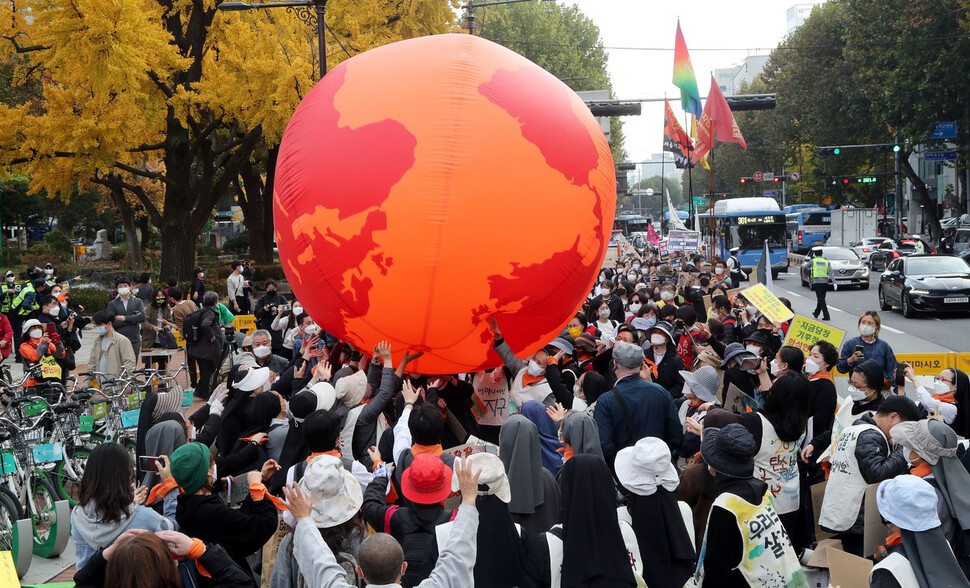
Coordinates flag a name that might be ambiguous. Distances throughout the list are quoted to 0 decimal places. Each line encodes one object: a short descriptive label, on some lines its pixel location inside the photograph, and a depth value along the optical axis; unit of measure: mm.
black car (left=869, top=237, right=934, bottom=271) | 40500
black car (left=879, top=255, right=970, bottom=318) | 21953
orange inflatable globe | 5473
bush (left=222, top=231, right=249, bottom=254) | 48188
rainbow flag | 25031
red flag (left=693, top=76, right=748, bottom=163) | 24516
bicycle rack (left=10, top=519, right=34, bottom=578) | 6484
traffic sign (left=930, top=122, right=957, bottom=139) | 38156
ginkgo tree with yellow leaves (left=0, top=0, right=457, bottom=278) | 18734
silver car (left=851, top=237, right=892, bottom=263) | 43188
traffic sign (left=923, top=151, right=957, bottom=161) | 43062
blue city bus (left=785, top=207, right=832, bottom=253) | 53219
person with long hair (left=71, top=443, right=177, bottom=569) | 4055
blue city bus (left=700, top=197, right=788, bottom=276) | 38812
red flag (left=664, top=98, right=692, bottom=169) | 33781
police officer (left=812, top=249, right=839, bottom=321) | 20906
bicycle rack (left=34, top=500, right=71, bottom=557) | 7141
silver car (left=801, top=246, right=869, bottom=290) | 31797
